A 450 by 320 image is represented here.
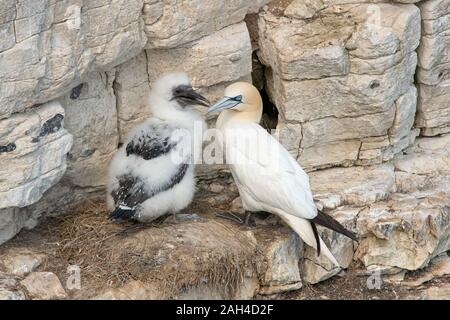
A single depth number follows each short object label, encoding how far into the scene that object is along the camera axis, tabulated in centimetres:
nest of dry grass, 729
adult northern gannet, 755
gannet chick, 746
